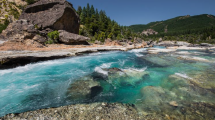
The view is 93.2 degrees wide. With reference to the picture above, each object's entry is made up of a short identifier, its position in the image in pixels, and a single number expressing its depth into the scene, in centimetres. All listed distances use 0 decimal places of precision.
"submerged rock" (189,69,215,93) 550
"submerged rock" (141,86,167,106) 417
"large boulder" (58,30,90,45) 2038
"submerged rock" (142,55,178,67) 1085
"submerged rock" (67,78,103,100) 471
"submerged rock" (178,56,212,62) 1232
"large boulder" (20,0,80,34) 2302
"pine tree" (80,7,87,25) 6068
